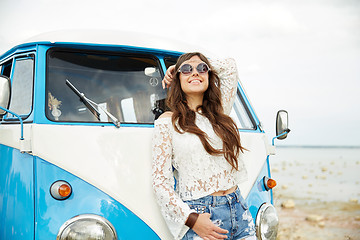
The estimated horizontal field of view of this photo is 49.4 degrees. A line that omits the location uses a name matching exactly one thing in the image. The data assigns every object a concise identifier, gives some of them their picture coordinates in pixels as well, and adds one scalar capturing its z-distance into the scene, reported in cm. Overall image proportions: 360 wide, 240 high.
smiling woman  227
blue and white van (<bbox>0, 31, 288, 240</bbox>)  247
